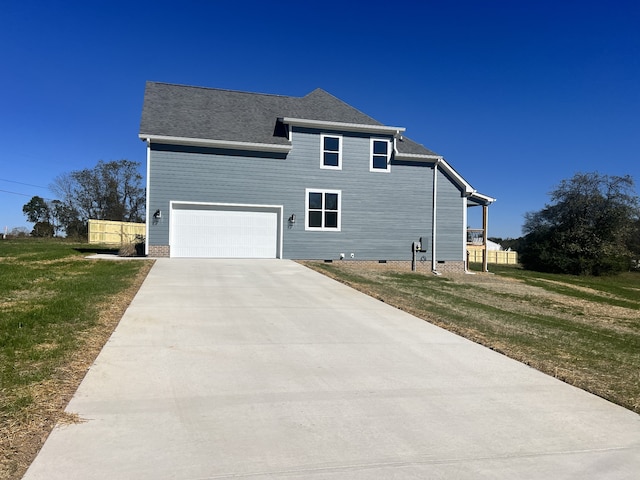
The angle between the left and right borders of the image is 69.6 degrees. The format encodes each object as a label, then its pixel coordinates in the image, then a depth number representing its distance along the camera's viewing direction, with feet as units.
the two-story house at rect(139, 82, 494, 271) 57.31
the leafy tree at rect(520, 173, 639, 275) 103.04
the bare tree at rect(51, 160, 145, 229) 160.45
